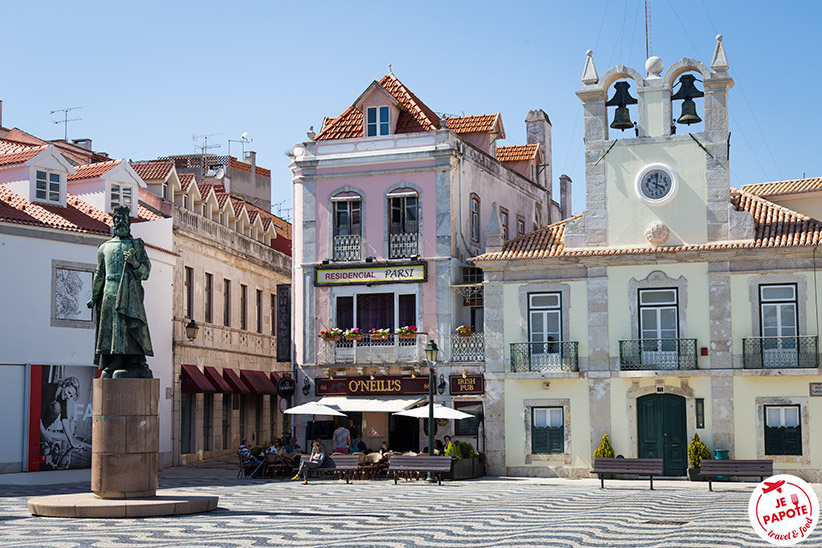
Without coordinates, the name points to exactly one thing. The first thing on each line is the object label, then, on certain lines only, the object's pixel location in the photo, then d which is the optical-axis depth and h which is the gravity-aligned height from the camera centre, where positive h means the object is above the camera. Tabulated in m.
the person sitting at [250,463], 31.97 -2.41
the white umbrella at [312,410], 32.62 -1.00
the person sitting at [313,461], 30.28 -2.28
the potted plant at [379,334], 34.97 +1.18
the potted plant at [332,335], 35.31 +1.18
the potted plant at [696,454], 30.70 -2.17
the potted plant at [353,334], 35.09 +1.19
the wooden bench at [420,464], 28.33 -2.20
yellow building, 31.08 +1.70
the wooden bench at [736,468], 25.86 -2.15
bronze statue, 19.55 +1.17
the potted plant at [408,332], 34.78 +1.23
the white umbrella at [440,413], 31.80 -1.08
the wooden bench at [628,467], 26.75 -2.19
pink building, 34.75 +3.34
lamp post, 29.62 -0.17
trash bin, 30.89 -2.17
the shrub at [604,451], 31.64 -2.12
